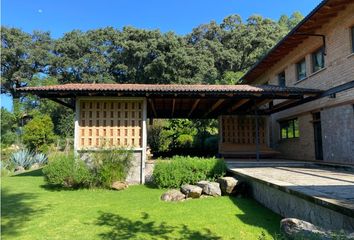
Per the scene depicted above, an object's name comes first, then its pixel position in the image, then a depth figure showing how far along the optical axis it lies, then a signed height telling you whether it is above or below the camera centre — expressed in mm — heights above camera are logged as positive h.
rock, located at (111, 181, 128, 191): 10278 -1425
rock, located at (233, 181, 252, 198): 9128 -1408
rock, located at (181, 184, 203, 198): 8812 -1392
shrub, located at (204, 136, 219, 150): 22022 +12
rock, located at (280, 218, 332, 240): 4191 -1212
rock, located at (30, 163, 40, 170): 18053 -1359
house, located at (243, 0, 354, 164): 11383 +2802
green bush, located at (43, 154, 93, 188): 10094 -970
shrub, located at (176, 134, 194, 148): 23297 +171
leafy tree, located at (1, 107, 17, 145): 28703 +2038
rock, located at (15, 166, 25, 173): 17094 -1419
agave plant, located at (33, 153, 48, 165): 18569 -941
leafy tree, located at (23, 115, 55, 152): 24062 +767
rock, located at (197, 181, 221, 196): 9062 -1349
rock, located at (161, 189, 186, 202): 8531 -1493
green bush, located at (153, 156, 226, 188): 10305 -946
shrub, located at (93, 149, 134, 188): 10406 -774
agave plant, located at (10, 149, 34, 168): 17203 -859
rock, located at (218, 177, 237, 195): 9102 -1278
